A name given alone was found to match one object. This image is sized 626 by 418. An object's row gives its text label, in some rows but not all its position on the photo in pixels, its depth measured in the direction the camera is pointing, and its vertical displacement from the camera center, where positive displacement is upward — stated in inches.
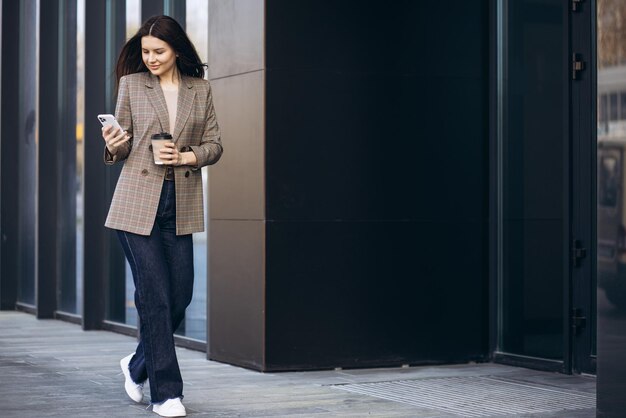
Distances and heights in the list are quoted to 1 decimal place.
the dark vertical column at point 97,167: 436.1 +19.0
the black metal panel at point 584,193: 295.1 +6.6
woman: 231.8 +7.9
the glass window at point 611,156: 199.8 +11.1
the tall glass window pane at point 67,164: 470.3 +21.7
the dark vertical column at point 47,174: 479.8 +17.8
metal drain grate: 245.0 -40.7
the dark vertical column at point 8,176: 528.1 +18.6
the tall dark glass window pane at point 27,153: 518.6 +28.8
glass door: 305.6 +11.2
